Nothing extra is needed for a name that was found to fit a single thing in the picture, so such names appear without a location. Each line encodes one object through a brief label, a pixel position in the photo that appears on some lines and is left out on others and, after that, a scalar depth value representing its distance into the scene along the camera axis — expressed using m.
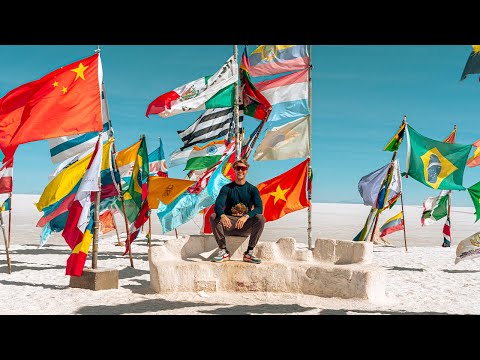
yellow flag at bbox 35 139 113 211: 10.50
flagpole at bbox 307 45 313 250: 13.35
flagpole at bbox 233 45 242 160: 12.22
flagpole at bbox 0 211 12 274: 12.03
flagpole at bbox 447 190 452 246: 19.90
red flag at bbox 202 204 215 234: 13.06
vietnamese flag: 12.91
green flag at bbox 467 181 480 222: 13.13
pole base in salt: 9.97
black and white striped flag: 13.36
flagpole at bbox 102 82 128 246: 11.07
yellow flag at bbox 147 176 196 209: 12.32
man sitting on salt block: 9.67
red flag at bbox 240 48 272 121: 12.44
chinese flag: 9.50
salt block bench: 9.32
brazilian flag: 12.76
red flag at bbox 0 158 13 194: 12.05
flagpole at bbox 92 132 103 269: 10.45
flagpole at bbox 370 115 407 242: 13.17
